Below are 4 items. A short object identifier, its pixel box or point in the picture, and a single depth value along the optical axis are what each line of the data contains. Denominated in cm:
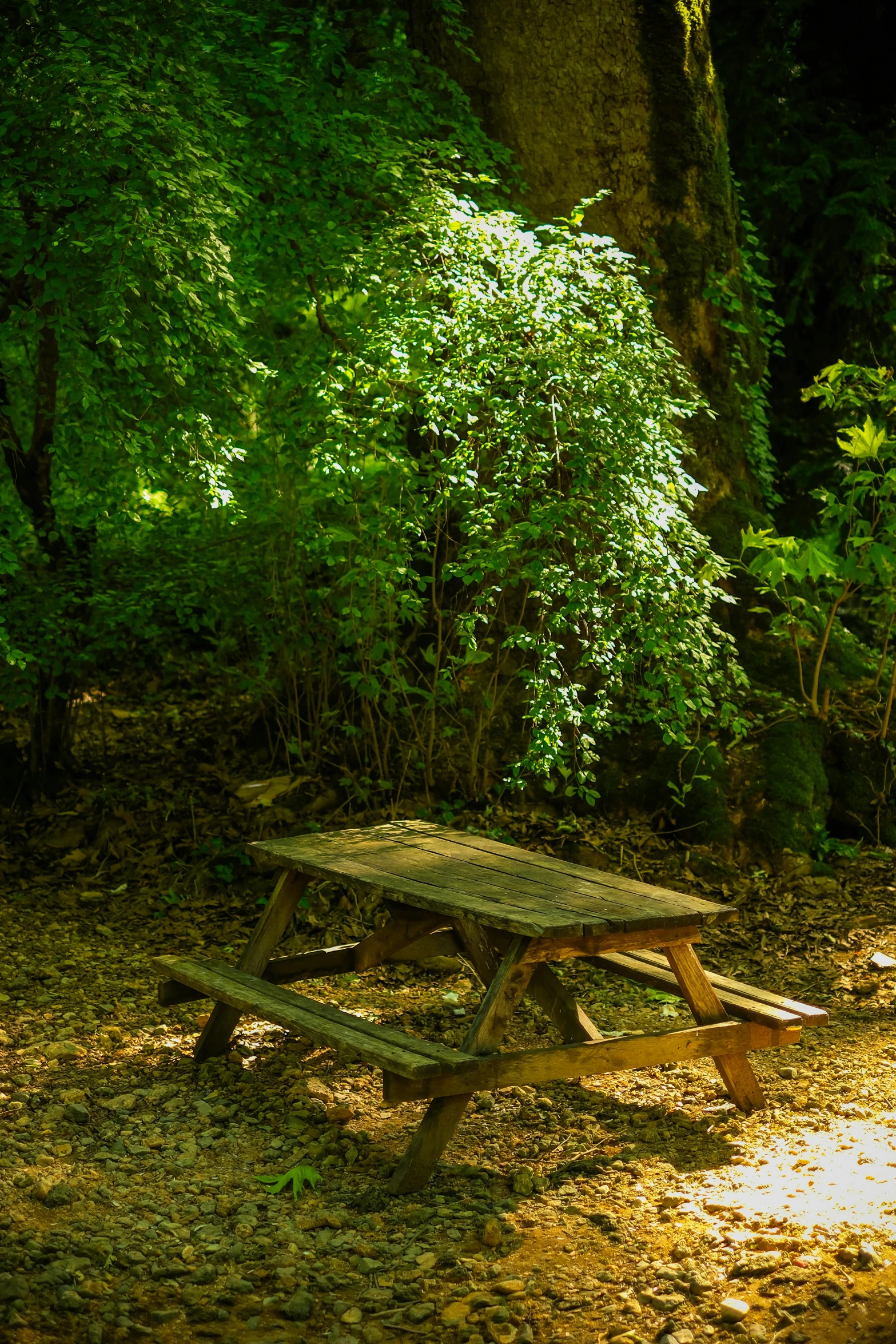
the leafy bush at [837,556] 660
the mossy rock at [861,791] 741
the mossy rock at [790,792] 695
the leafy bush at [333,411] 481
